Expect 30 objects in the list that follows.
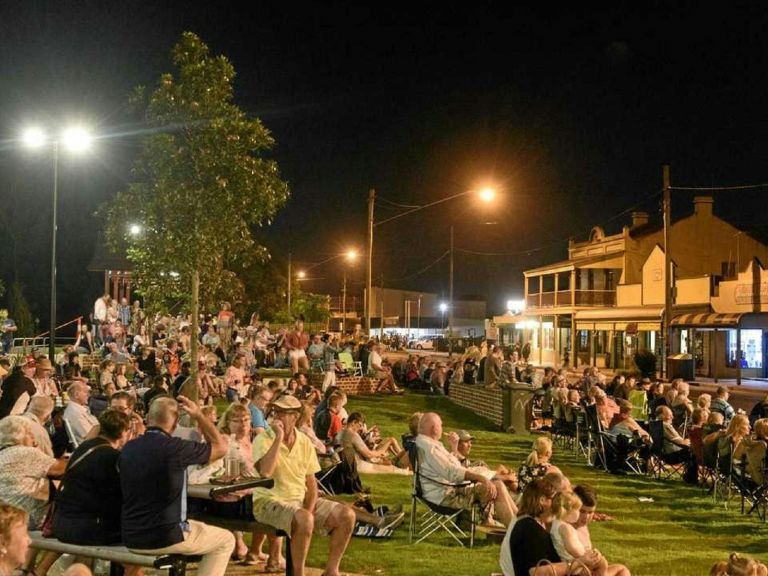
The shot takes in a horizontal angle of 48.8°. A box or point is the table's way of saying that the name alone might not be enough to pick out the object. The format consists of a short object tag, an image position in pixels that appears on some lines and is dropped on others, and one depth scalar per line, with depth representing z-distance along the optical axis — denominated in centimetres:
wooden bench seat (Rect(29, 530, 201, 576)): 519
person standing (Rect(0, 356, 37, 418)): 1099
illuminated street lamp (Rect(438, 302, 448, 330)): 10425
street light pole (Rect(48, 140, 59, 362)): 1828
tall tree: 1309
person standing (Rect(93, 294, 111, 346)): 2541
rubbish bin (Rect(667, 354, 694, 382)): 3133
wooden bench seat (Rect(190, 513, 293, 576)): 641
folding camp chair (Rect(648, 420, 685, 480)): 1264
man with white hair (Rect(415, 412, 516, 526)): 792
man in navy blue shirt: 513
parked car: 7231
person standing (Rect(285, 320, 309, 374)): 2347
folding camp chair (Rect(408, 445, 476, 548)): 802
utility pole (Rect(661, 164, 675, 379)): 3017
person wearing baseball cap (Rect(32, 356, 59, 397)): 1284
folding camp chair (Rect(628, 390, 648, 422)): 1638
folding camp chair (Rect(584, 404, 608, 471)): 1330
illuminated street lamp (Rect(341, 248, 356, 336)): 4288
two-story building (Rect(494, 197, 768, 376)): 4212
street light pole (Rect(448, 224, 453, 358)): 4372
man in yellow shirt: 637
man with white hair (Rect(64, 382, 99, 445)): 931
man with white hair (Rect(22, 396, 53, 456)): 750
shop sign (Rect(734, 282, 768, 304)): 3784
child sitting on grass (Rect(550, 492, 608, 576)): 524
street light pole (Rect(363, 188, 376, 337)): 2519
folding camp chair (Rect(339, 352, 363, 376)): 2553
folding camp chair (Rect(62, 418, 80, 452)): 922
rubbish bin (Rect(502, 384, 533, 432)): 1786
